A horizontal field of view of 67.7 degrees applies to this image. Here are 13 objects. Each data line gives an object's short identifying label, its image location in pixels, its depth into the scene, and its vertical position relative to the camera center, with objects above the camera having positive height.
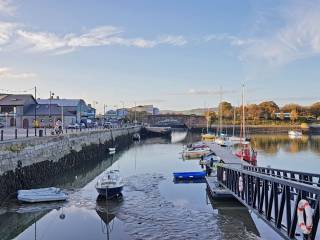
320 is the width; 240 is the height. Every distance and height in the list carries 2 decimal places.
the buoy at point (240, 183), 13.65 -3.71
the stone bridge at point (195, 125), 110.45 -2.72
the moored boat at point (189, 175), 23.97 -5.62
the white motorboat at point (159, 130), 82.07 -3.69
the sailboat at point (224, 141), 52.85 -5.12
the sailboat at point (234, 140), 57.78 -5.27
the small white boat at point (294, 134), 84.33 -5.40
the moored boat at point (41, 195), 17.06 -5.49
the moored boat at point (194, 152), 39.83 -5.60
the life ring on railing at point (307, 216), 7.45 -3.10
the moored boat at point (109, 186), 18.10 -5.11
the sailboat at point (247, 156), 28.44 -4.56
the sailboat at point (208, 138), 64.90 -5.12
